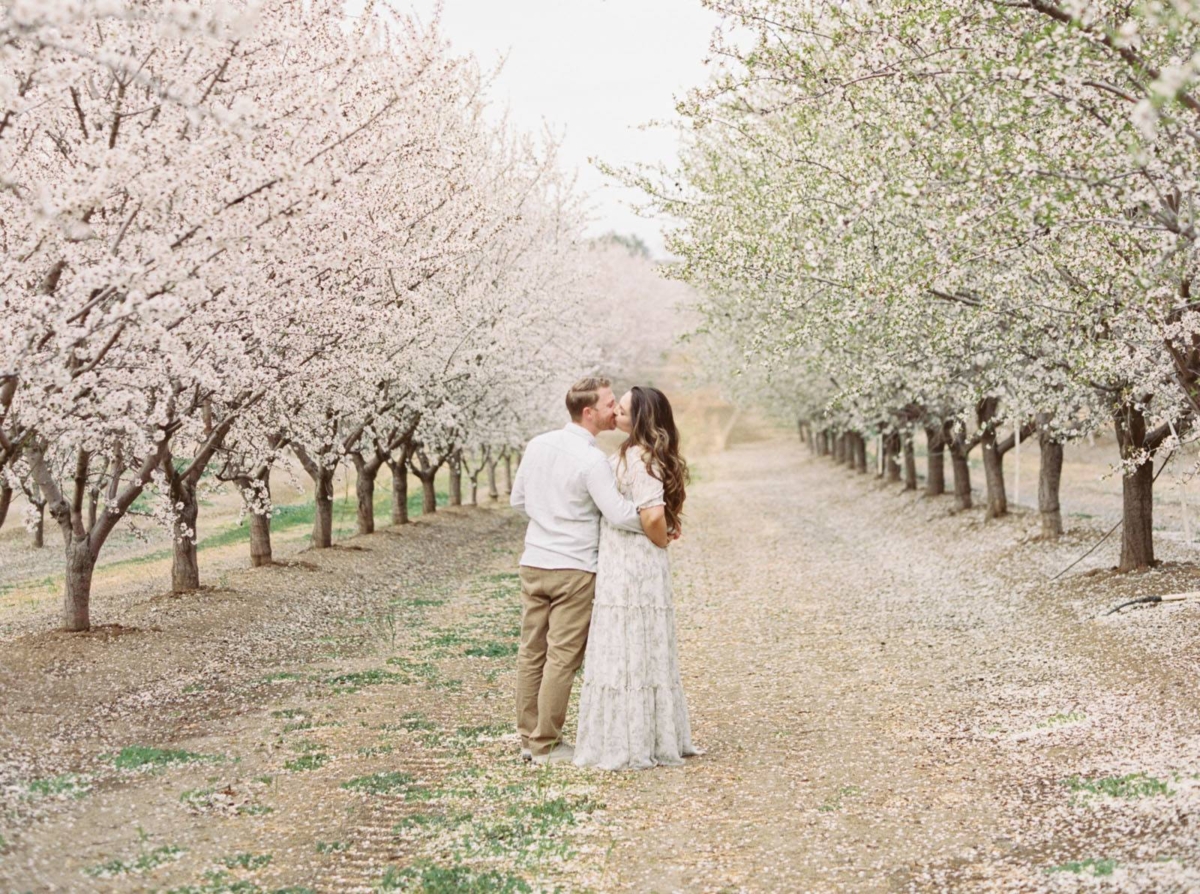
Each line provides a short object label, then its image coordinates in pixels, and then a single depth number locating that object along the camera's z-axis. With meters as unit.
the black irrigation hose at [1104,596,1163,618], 14.07
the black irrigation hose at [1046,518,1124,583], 17.95
